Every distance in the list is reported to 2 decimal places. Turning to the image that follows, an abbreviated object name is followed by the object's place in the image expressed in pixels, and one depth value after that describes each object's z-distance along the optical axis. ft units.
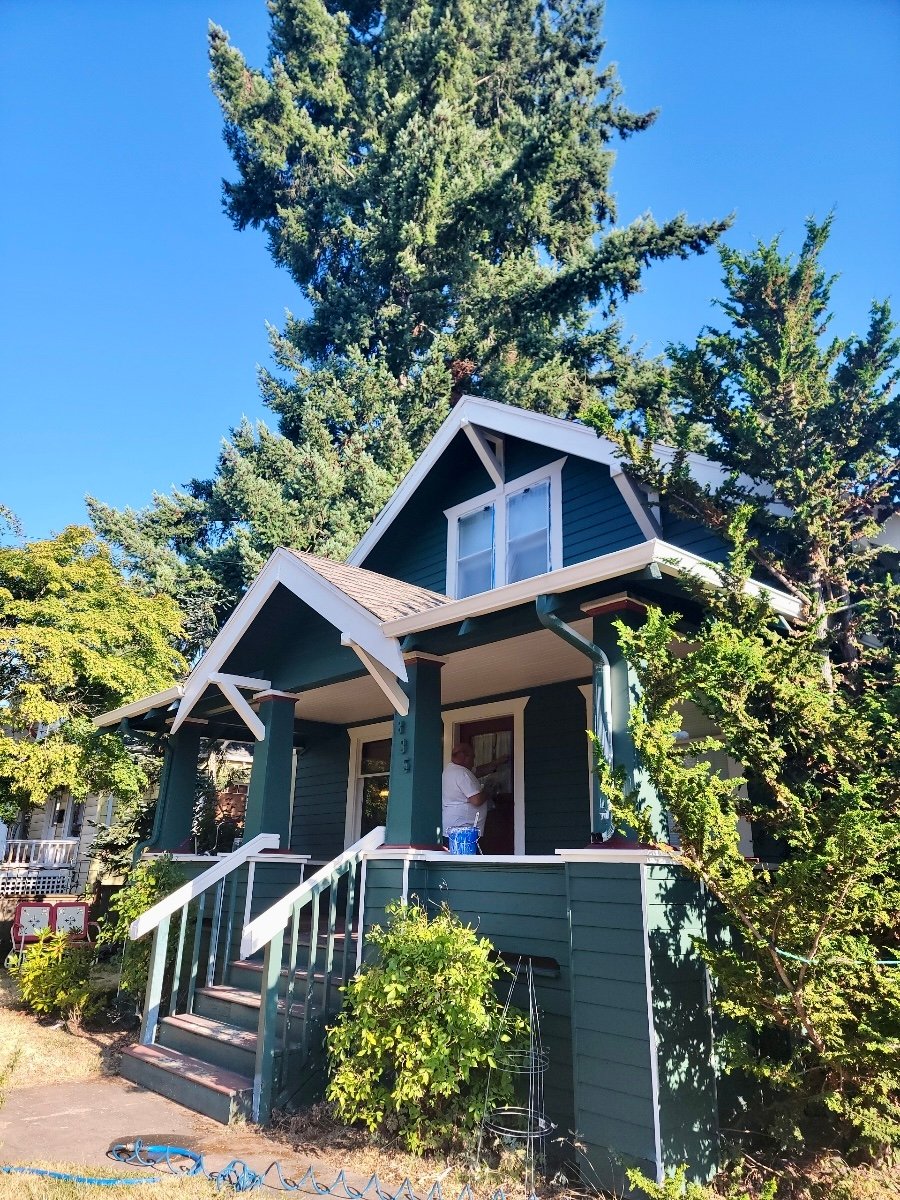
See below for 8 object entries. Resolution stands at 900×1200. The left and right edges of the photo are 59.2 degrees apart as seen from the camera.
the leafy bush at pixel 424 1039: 14.88
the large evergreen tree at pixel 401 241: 65.82
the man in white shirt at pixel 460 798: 22.76
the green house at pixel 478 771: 14.01
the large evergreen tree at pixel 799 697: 11.85
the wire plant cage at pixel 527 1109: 14.75
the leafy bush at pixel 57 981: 26.32
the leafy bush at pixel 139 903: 23.88
